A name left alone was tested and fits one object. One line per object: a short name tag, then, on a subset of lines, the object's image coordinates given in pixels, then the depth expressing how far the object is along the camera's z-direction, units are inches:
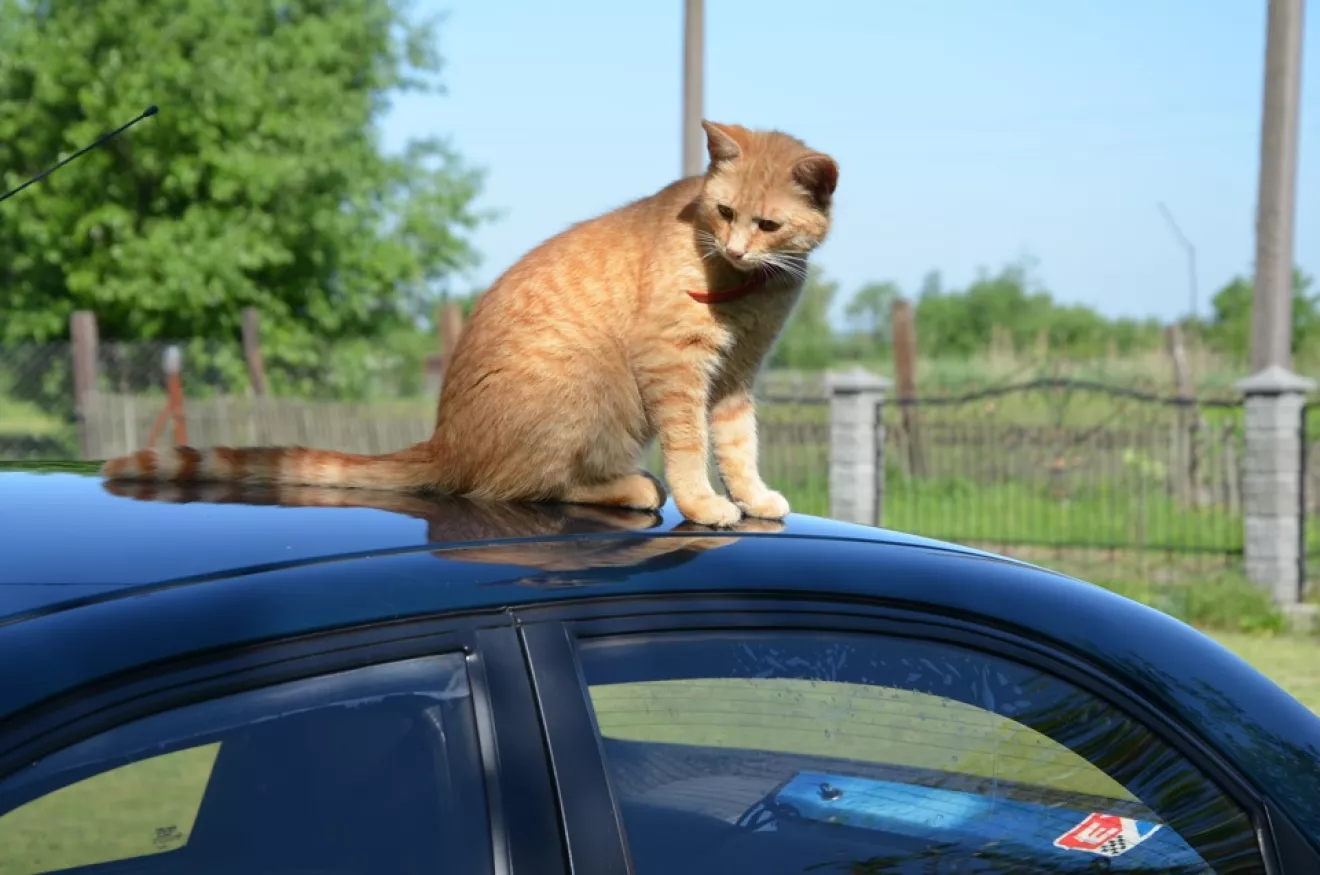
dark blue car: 62.2
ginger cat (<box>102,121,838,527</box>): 131.4
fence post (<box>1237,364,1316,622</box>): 458.3
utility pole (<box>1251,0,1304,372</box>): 490.0
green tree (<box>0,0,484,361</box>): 919.7
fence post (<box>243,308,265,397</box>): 732.0
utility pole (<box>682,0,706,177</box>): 523.8
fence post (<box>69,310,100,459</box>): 708.0
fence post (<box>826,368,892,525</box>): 527.8
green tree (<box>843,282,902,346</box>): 1539.1
